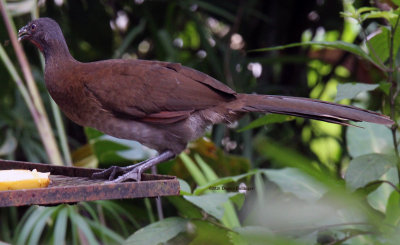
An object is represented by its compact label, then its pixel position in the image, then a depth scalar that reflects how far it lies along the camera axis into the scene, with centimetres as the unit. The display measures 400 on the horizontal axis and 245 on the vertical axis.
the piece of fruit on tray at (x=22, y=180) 678
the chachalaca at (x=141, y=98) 699
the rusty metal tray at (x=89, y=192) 673
